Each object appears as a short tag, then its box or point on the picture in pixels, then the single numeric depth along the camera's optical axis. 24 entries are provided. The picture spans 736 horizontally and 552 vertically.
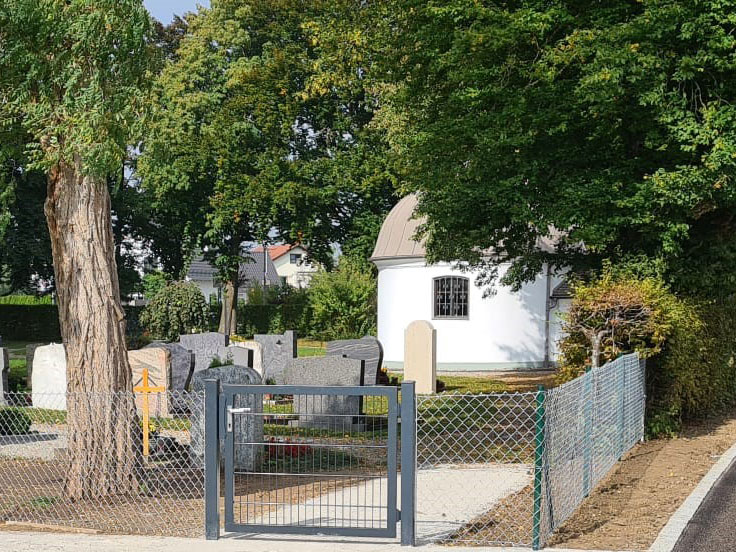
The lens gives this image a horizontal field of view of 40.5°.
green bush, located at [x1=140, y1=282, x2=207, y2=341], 38.97
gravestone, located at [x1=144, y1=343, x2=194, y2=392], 19.61
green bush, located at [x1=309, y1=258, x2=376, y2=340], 42.31
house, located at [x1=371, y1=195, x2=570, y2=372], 30.92
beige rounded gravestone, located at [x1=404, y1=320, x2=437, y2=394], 23.08
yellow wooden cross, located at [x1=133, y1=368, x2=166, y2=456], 12.48
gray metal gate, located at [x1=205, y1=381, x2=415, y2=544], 7.90
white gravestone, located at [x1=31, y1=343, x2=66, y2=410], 19.92
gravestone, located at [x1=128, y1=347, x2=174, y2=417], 18.02
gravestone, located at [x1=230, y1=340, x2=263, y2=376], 22.94
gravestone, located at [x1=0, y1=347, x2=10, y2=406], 19.38
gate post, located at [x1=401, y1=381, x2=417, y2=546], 7.81
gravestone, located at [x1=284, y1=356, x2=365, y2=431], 16.27
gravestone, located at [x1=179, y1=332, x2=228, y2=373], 22.42
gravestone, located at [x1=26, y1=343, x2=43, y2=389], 23.11
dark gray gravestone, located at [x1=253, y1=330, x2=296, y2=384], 23.48
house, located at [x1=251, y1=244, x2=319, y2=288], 106.81
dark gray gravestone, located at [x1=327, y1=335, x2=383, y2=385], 20.14
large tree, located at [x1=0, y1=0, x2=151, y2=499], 9.88
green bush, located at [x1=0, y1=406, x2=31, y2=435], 15.93
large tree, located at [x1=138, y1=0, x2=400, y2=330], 40.81
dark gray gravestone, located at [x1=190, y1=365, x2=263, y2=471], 11.47
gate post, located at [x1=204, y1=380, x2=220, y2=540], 8.20
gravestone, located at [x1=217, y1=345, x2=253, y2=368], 20.81
